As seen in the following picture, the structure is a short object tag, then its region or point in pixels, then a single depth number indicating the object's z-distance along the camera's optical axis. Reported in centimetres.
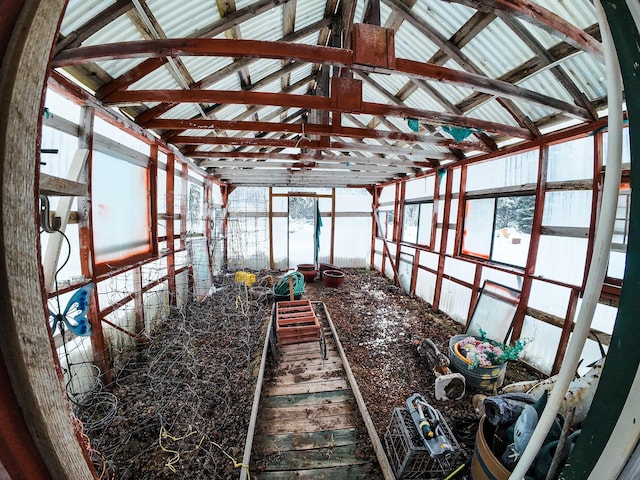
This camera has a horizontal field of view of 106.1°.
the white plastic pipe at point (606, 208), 70
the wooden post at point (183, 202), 560
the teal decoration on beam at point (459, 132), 372
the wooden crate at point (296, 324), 427
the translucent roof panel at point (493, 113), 365
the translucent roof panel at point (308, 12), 294
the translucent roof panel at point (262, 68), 352
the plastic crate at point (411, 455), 215
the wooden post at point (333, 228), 998
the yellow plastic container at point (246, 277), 591
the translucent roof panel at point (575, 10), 211
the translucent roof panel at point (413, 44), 312
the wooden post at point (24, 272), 42
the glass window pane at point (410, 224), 769
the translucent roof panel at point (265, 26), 285
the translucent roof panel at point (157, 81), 292
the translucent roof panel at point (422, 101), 397
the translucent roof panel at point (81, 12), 189
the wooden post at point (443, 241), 602
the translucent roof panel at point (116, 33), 221
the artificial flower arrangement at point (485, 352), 343
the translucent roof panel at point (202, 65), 289
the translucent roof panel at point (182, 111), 379
